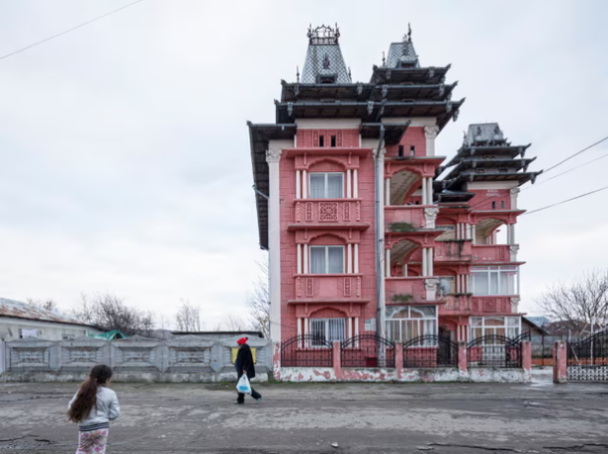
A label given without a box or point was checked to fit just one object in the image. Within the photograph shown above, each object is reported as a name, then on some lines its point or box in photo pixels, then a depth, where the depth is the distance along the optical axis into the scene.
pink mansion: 20.34
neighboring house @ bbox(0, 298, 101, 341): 23.69
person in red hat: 12.46
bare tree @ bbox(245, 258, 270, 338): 47.62
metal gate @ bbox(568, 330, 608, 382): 18.89
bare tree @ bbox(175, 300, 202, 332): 89.06
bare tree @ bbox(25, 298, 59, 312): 79.69
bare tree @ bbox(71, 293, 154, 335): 61.72
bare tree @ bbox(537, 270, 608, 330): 40.84
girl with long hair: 5.27
